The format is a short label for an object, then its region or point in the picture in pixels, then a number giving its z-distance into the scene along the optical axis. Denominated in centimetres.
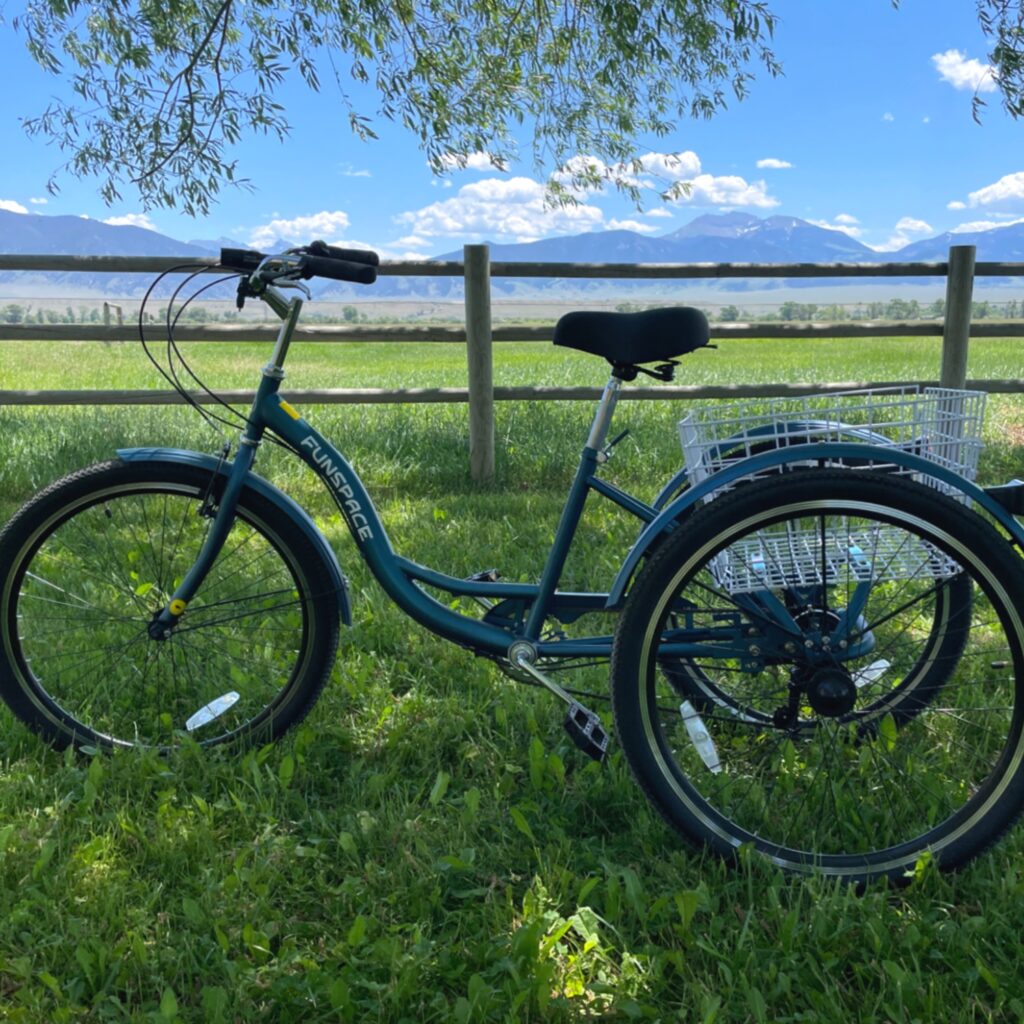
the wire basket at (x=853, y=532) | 215
